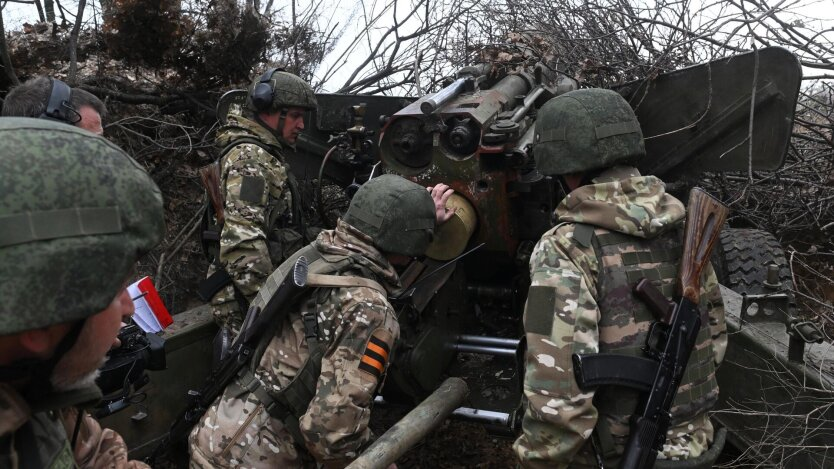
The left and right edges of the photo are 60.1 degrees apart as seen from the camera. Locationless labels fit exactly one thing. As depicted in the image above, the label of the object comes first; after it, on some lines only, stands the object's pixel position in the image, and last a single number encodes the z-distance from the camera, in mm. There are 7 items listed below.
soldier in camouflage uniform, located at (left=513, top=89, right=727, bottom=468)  2465
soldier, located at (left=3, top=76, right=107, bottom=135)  3371
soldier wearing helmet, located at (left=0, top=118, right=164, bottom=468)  1329
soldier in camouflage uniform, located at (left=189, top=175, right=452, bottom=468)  2650
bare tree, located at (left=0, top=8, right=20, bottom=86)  4098
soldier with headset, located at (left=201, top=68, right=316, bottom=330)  4180
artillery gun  3770
